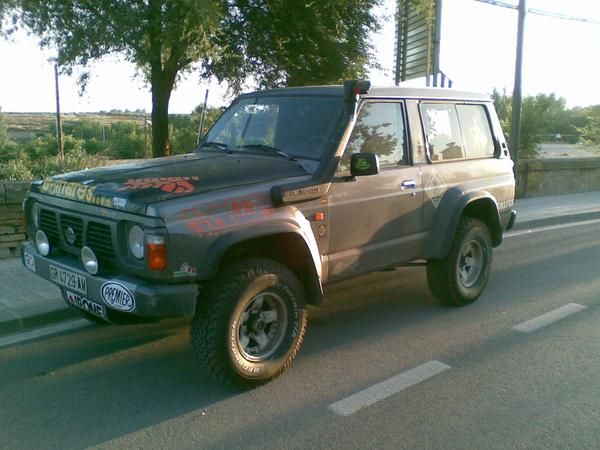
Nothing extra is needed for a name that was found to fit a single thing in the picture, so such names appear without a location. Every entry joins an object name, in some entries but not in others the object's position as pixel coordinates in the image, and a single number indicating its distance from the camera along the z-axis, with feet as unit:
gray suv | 11.27
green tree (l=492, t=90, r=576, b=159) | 55.88
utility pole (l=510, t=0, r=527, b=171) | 40.91
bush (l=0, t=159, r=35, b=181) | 27.45
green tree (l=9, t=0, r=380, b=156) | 27.55
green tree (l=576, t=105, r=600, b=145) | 65.21
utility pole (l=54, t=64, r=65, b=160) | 49.97
